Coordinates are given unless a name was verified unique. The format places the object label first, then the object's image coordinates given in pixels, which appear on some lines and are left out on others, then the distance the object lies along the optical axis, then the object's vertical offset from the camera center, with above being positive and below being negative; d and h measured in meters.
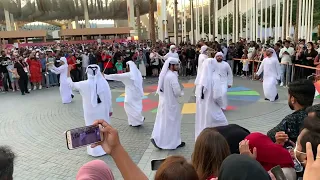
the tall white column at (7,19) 53.19 +5.53
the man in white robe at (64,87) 11.75 -1.42
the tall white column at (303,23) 24.69 +1.41
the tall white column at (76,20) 63.78 +5.84
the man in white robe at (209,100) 6.16 -1.12
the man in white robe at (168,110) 6.48 -1.35
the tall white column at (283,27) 22.18 +0.98
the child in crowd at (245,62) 15.85 -0.98
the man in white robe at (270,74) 10.41 -1.10
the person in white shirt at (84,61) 17.29 -0.69
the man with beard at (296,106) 3.13 -0.70
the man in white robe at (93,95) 6.38 -0.95
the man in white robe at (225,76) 9.35 -0.99
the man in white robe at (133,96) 8.17 -1.29
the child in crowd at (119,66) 16.25 -0.99
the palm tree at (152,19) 27.00 +2.52
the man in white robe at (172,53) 14.97 -0.37
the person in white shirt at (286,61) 12.77 -0.81
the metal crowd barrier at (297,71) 11.80 -1.19
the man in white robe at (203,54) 10.86 -0.35
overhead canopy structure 58.50 +7.68
